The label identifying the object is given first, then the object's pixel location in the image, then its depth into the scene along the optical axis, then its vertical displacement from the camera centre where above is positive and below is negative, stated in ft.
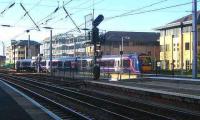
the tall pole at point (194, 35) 96.51 +8.17
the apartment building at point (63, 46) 320.91 +18.37
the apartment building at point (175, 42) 230.39 +14.91
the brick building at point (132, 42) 335.12 +20.92
